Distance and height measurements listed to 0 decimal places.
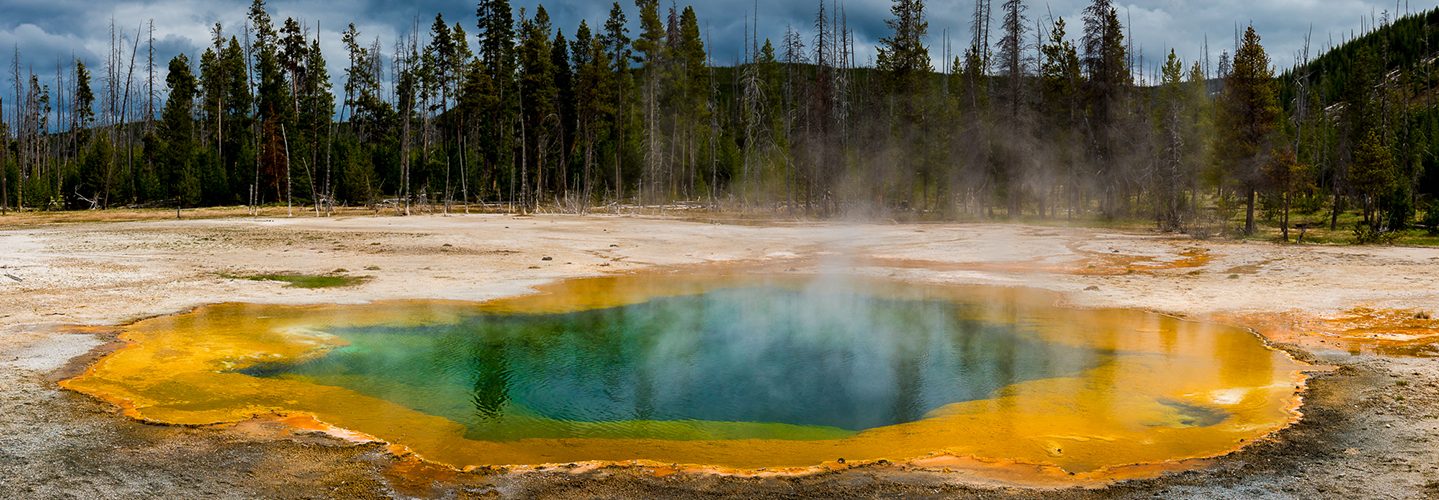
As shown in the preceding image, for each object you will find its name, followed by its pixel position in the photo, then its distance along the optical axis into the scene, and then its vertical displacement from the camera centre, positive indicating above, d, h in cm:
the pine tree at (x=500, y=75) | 5306 +960
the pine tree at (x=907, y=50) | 4475 +930
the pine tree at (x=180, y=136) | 4553 +517
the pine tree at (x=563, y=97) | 5262 +791
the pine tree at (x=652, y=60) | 4916 +992
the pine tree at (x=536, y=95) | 4741 +728
